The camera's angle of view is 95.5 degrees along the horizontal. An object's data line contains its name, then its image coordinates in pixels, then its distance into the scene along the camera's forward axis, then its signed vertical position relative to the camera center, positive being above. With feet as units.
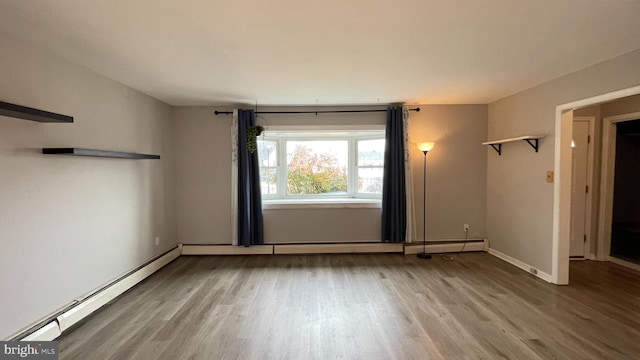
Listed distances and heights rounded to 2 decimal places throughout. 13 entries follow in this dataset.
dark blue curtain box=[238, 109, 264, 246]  14.14 -0.95
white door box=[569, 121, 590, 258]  13.34 -0.61
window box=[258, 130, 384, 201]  15.83 +0.43
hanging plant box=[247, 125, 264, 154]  13.97 +1.76
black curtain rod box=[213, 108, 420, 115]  14.58 +3.06
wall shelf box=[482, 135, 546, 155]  11.45 +1.40
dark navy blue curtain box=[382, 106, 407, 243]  14.38 -0.39
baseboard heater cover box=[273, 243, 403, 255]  14.89 -3.86
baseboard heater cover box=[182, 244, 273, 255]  14.67 -3.92
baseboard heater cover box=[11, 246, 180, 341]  7.16 -3.96
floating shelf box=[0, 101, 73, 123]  5.91 +1.28
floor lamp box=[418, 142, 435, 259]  14.64 -1.89
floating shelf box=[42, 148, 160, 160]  7.40 +0.55
